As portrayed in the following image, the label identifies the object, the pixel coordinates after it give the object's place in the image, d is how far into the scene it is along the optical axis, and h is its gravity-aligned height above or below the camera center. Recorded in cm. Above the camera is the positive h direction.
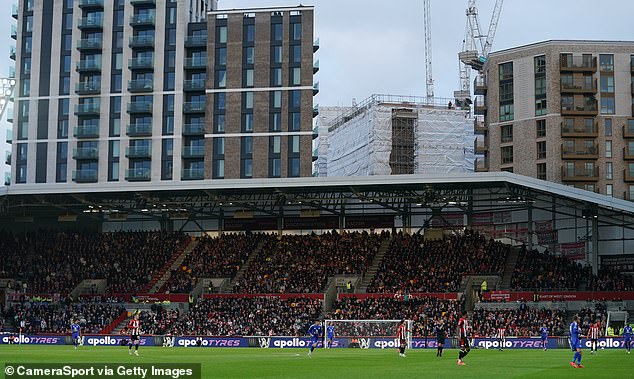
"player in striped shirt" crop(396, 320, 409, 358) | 4905 -596
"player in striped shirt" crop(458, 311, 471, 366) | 4144 -498
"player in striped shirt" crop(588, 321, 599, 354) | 5546 -641
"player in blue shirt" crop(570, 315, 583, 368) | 3968 -491
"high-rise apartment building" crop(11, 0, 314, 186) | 12638 +1730
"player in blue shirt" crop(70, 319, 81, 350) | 6475 -742
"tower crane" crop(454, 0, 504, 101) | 15488 +3170
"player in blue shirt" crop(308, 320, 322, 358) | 5095 -582
